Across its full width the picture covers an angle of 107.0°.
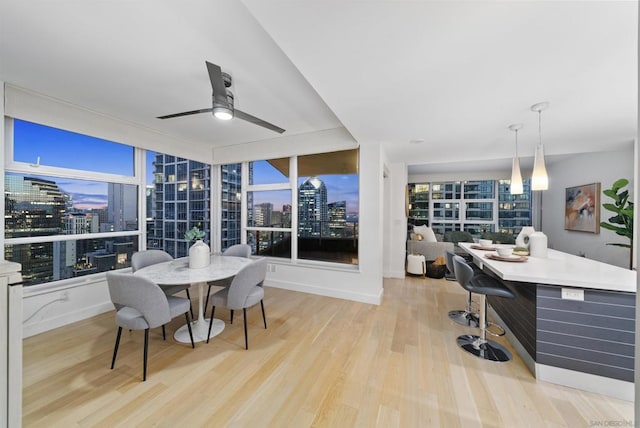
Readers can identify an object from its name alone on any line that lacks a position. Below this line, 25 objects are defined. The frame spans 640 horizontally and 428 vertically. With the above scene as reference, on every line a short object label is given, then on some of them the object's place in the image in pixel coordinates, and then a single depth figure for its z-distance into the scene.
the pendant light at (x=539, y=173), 2.47
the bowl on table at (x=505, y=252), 2.35
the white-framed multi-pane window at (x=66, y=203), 2.56
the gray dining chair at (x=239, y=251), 3.37
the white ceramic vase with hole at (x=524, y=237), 2.73
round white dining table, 2.12
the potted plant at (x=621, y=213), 3.34
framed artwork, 4.26
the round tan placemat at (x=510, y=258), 2.26
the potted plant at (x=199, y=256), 2.51
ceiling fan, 1.74
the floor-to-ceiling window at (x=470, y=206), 6.68
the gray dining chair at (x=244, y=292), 2.20
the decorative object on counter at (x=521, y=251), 2.49
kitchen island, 1.66
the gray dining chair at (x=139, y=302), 1.79
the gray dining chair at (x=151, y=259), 2.66
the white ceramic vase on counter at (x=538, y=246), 2.47
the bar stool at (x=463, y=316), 2.74
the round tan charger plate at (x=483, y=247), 2.98
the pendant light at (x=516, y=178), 2.86
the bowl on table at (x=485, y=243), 3.19
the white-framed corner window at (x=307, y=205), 3.77
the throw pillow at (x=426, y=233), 5.69
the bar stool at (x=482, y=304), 2.08
